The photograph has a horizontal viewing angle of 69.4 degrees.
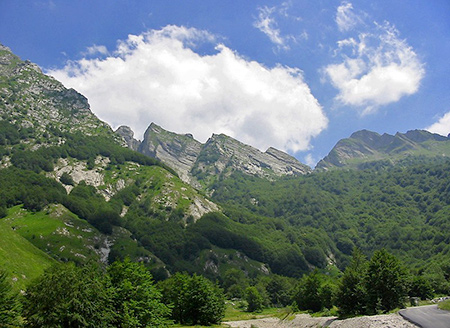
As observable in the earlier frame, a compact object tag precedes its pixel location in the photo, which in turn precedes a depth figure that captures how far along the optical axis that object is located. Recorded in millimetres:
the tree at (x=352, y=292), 78544
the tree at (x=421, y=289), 103256
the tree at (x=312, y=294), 116981
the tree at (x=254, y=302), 165125
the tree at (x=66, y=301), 44031
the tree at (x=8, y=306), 47469
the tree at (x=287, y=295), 197625
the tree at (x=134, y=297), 53500
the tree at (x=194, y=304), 88125
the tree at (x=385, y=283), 69688
